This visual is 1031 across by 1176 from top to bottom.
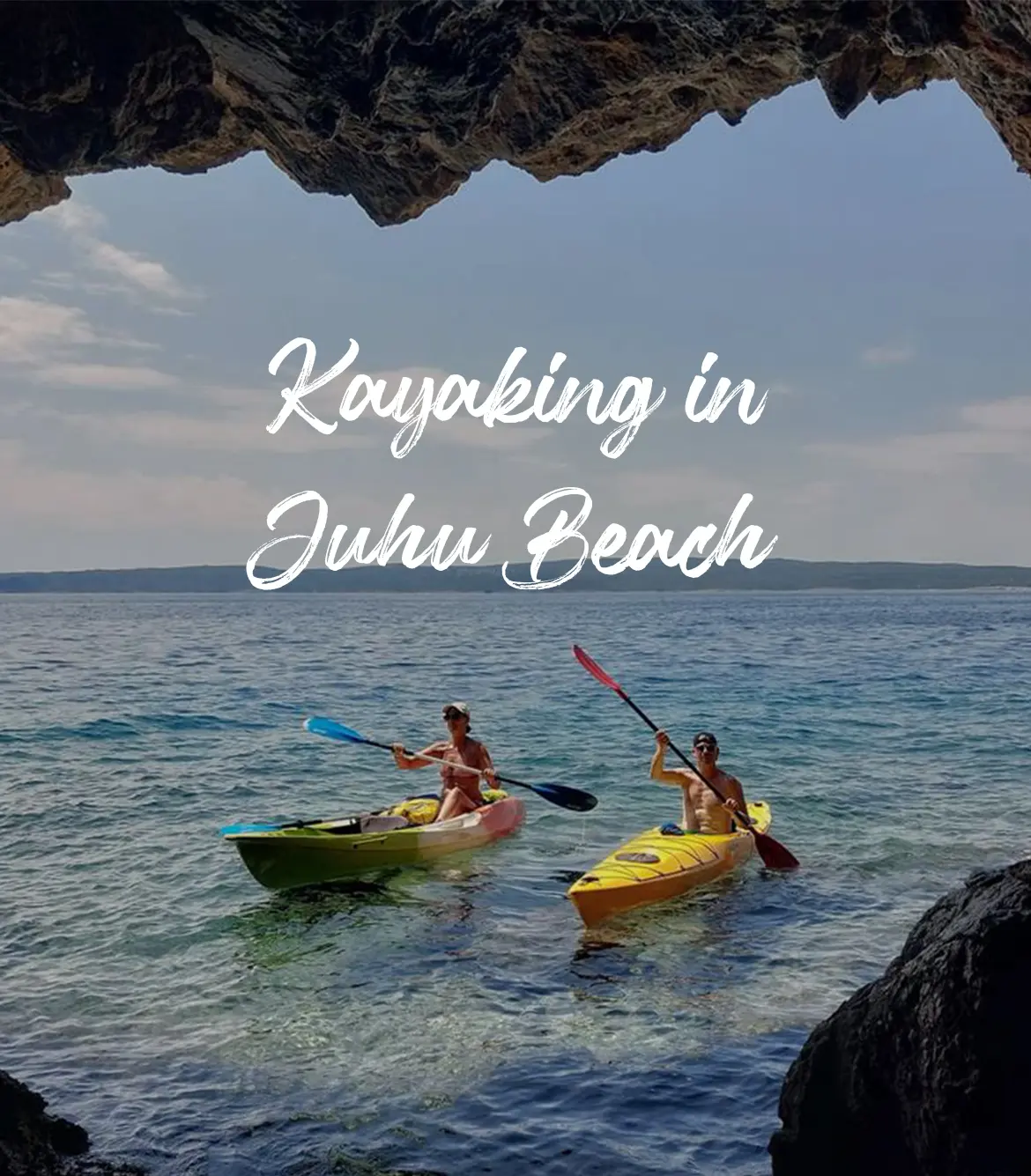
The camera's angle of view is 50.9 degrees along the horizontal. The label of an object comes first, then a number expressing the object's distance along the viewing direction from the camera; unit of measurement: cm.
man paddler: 1101
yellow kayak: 887
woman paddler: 1234
